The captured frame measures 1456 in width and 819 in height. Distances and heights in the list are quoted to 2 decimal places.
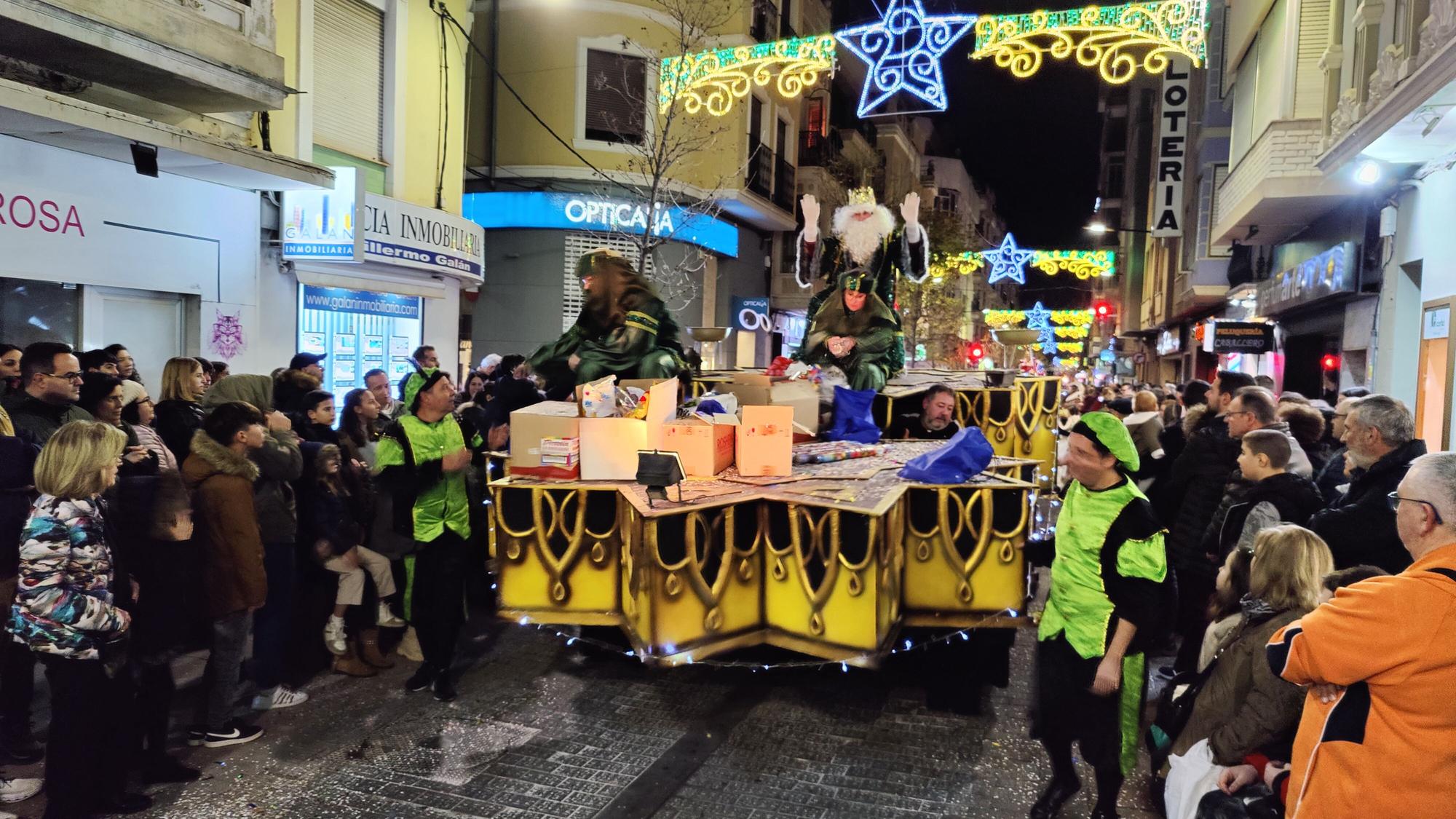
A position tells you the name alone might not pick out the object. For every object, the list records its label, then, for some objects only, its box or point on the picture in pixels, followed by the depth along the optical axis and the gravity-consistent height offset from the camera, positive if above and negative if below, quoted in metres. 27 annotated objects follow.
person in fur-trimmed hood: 4.47 -0.96
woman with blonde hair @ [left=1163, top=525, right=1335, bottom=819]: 3.20 -1.10
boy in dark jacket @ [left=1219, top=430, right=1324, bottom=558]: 4.42 -0.49
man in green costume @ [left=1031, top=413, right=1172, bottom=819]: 3.56 -0.93
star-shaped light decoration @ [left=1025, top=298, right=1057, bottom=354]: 37.22 +2.70
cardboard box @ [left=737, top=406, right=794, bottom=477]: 5.00 -0.40
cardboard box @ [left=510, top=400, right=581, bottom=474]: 4.78 -0.35
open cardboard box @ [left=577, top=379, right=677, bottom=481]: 4.66 -0.42
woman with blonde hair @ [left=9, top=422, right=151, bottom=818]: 3.53 -1.05
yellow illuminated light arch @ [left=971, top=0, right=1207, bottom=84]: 9.22 +3.89
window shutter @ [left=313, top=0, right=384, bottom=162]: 12.06 +3.99
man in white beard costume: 8.27 +1.26
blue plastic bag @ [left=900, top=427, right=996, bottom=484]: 4.60 -0.42
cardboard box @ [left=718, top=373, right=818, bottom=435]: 6.31 -0.15
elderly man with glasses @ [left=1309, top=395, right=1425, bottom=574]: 3.89 -0.41
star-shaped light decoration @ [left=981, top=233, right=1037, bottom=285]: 23.86 +3.37
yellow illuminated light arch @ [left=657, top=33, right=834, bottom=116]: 11.09 +4.12
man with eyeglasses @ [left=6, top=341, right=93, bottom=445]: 5.14 -0.24
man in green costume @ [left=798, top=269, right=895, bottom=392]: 7.07 +0.37
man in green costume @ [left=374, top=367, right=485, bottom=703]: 5.12 -0.84
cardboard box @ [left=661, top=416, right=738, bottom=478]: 4.93 -0.40
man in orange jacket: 2.21 -0.71
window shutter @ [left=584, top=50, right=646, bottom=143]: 17.34 +5.43
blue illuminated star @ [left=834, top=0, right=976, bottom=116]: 10.51 +4.06
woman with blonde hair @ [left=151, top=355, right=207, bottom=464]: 5.84 -0.36
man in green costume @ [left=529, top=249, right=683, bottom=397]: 6.22 +0.24
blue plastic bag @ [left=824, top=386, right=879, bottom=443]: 6.62 -0.27
